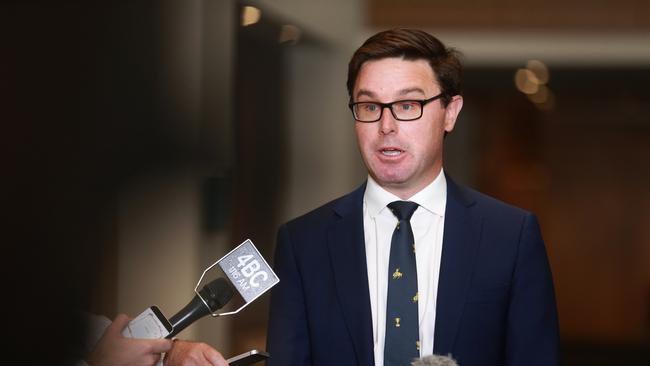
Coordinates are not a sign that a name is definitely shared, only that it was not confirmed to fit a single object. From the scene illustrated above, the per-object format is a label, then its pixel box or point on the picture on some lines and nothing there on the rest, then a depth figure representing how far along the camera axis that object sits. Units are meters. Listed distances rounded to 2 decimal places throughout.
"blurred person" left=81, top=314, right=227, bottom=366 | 4.47
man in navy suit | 4.76
